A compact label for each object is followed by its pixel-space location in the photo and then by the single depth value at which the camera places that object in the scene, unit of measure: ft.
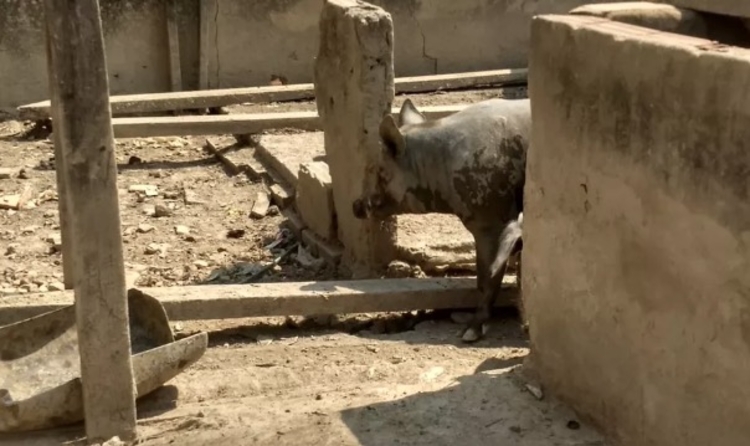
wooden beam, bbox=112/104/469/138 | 36.32
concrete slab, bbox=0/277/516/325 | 22.81
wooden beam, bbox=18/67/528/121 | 39.78
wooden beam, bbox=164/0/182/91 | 44.68
